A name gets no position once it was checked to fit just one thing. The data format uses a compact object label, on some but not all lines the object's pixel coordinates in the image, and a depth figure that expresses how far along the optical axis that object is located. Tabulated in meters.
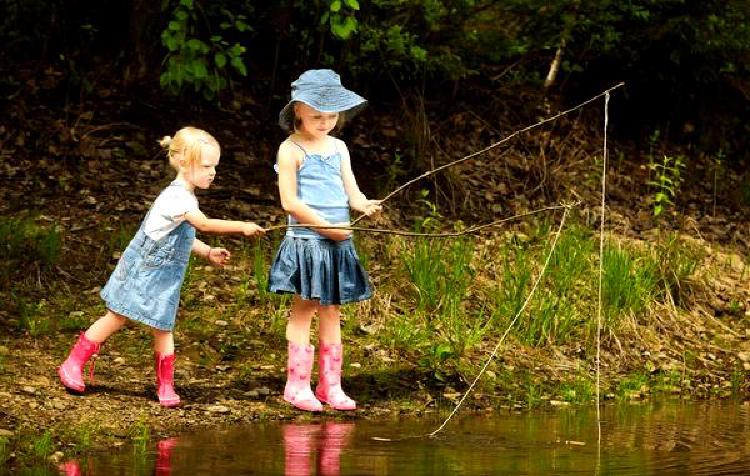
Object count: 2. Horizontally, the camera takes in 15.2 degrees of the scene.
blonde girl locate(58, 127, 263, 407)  13.08
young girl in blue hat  13.38
